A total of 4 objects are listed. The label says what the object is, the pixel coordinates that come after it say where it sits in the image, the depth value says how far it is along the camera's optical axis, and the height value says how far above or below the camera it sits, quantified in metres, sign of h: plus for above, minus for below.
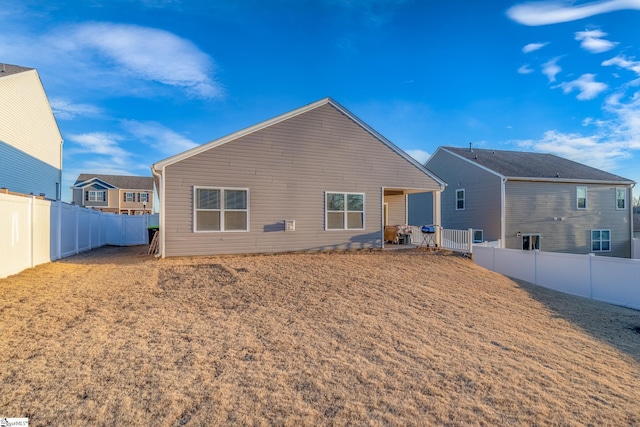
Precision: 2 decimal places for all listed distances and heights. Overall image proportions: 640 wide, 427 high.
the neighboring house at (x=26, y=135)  14.77 +4.43
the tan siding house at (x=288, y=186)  10.72 +1.28
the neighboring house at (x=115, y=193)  41.34 +3.66
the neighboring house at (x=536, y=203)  18.55 +0.99
